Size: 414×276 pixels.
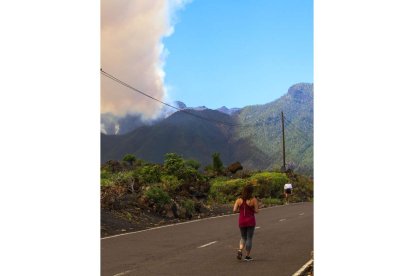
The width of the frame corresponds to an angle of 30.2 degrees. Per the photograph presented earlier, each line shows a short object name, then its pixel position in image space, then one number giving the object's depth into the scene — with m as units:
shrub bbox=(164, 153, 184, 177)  43.00
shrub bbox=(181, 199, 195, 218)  31.38
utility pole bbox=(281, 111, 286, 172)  71.31
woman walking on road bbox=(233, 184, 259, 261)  15.51
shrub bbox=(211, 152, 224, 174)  72.43
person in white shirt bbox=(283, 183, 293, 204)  54.53
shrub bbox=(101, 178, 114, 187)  32.77
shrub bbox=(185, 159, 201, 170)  70.19
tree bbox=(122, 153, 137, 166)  79.88
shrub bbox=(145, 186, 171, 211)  30.16
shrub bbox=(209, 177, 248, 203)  54.80
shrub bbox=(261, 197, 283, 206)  49.77
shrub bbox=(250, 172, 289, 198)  57.31
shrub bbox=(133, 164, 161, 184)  40.82
